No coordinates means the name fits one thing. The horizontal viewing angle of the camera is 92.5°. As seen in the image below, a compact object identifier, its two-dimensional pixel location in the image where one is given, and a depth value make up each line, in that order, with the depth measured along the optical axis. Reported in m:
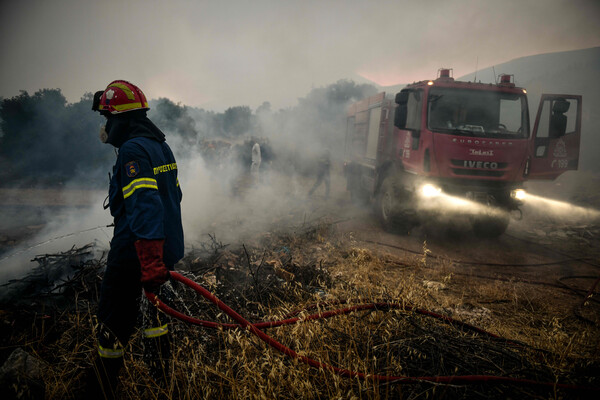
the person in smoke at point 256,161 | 11.65
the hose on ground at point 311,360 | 1.56
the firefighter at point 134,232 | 1.79
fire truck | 5.61
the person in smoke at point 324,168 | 10.61
